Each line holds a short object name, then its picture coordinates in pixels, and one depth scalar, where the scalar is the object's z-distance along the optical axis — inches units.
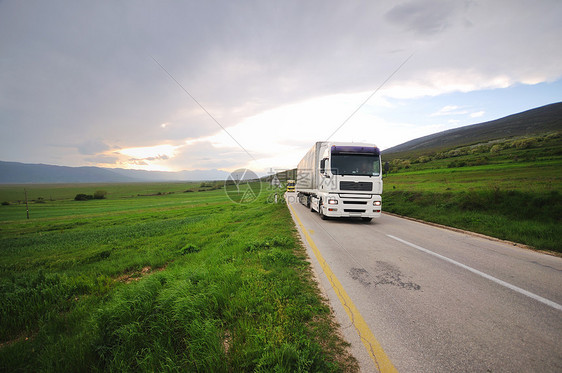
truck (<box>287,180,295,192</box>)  1833.7
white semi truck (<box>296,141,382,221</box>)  403.2
